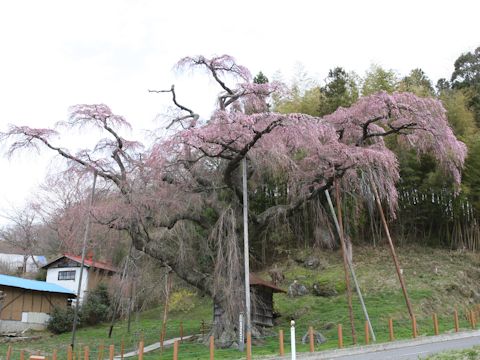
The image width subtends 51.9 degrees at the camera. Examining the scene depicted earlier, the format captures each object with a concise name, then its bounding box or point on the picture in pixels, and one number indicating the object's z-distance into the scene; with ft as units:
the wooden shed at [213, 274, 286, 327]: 67.49
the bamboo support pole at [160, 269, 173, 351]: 68.32
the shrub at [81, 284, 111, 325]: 111.45
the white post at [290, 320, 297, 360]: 31.30
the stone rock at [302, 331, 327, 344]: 57.16
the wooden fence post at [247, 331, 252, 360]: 43.93
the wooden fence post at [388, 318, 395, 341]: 54.60
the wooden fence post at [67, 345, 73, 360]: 53.62
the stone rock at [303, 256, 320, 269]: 105.81
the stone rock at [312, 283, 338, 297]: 92.23
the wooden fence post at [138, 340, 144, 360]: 45.11
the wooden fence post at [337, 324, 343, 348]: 50.67
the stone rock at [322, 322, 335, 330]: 70.54
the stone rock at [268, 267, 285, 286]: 100.99
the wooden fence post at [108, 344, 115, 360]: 47.67
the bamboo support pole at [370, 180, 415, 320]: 56.70
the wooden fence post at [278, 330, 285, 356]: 45.68
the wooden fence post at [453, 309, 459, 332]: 59.06
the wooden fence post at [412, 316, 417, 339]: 56.54
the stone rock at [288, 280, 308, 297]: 95.45
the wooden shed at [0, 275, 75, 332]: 104.53
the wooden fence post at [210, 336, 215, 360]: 43.46
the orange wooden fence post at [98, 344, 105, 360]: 54.85
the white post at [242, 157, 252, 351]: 49.98
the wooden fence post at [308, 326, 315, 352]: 47.91
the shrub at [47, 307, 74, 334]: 106.83
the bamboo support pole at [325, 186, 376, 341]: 55.83
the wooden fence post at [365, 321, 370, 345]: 53.31
